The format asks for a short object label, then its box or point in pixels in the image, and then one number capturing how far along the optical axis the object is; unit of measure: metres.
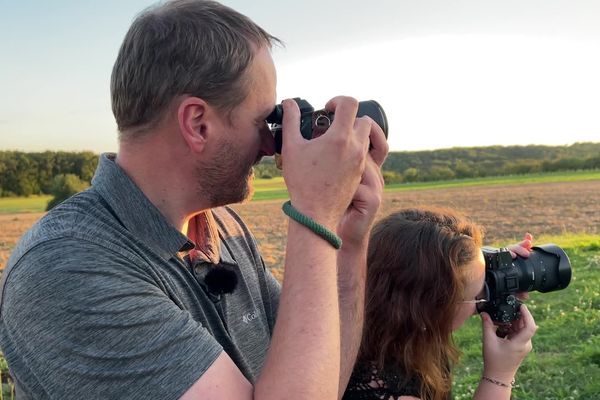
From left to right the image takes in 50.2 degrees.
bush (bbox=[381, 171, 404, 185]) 63.97
